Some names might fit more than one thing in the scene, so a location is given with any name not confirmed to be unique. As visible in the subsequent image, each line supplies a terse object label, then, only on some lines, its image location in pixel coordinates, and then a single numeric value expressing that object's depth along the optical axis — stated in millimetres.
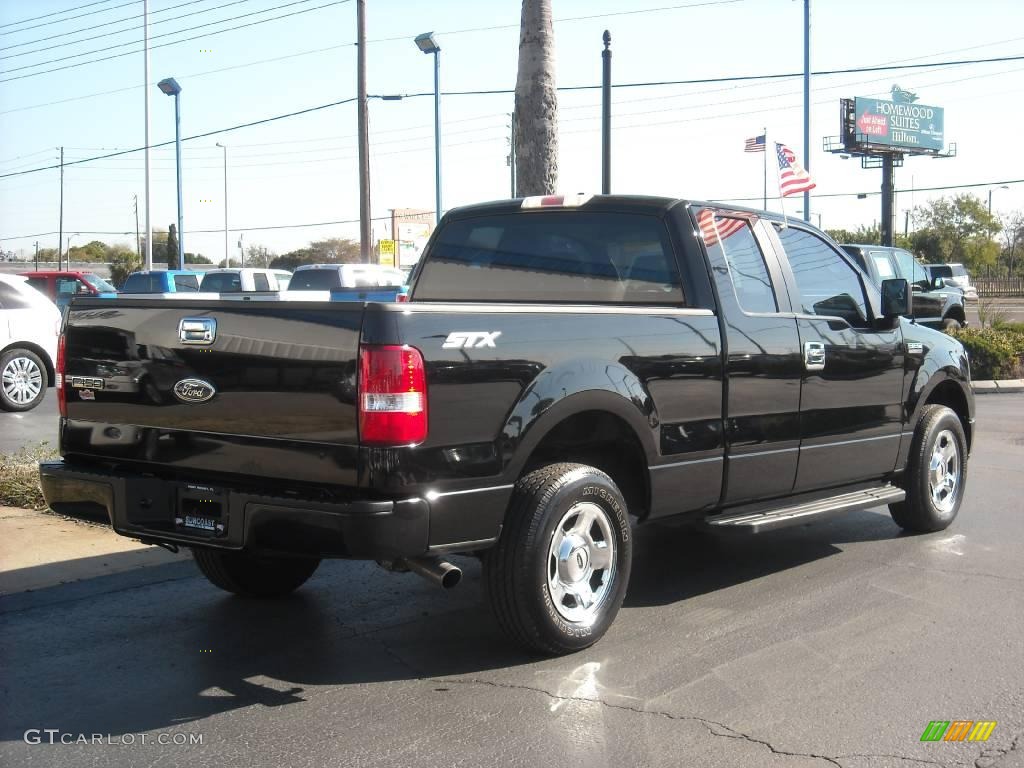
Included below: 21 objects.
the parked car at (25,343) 13234
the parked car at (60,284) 27141
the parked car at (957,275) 26072
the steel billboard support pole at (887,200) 52538
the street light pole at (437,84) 28641
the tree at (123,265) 74375
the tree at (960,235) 85500
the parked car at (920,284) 18906
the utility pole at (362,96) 23969
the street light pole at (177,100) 41344
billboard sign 70188
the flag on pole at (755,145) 29500
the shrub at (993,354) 16844
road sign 34312
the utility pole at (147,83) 36141
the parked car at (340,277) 21047
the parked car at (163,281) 27406
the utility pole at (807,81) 28000
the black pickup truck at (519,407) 4098
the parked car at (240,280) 25328
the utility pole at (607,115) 19016
